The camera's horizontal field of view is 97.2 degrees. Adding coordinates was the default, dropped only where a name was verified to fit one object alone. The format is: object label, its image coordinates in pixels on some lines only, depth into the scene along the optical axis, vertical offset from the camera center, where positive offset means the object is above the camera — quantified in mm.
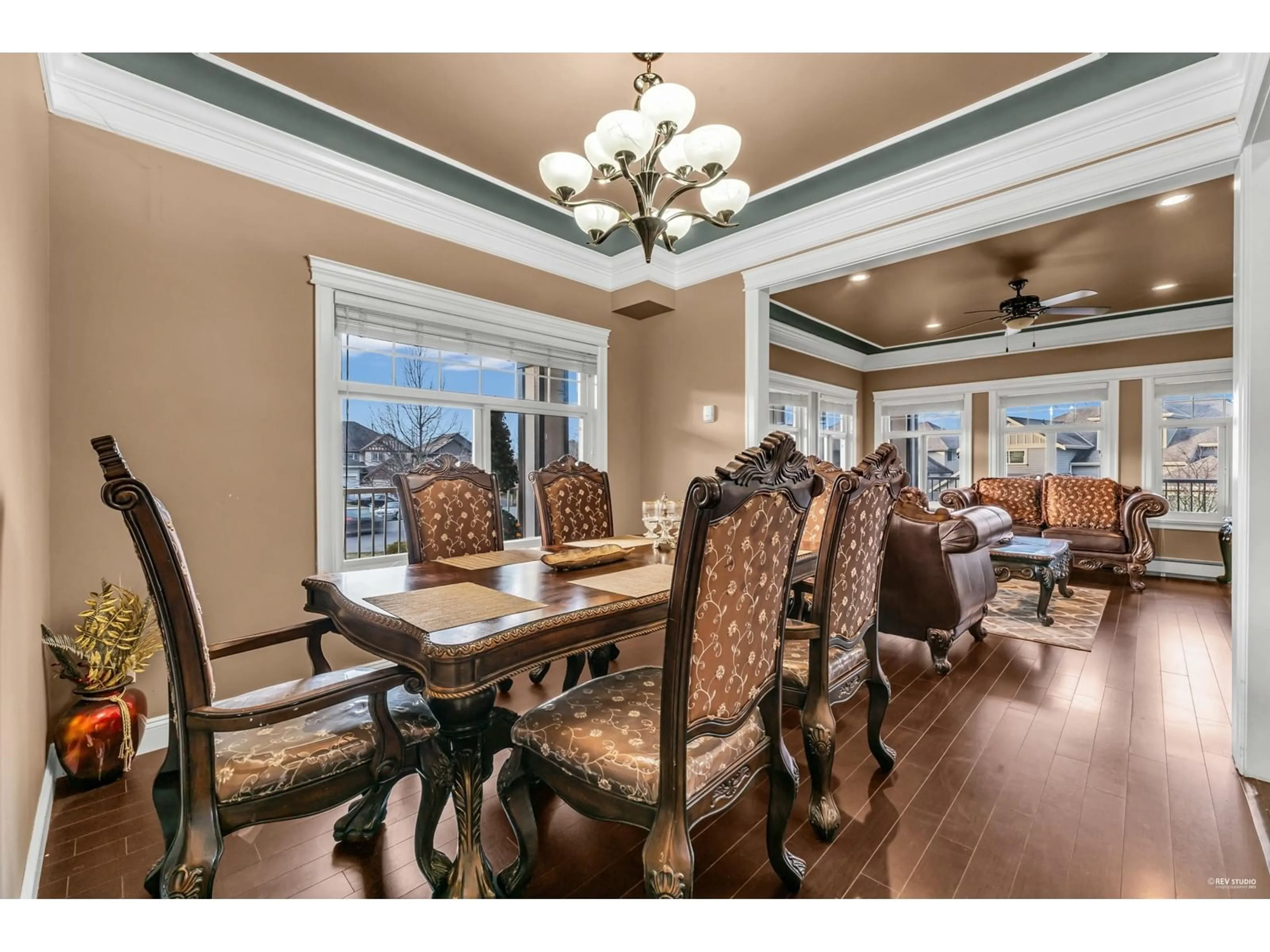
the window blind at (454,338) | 3059 +839
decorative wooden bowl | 2008 -313
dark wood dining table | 1232 -430
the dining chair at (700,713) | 1156 -613
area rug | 3795 -1099
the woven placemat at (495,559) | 2164 -354
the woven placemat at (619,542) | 2422 -315
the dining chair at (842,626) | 1716 -496
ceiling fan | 4586 +1384
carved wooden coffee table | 4109 -673
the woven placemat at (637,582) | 1698 -353
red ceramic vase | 2004 -967
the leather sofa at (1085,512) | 5391 -401
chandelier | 1816 +1106
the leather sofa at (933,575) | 3203 -605
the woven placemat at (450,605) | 1398 -364
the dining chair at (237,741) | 1113 -640
